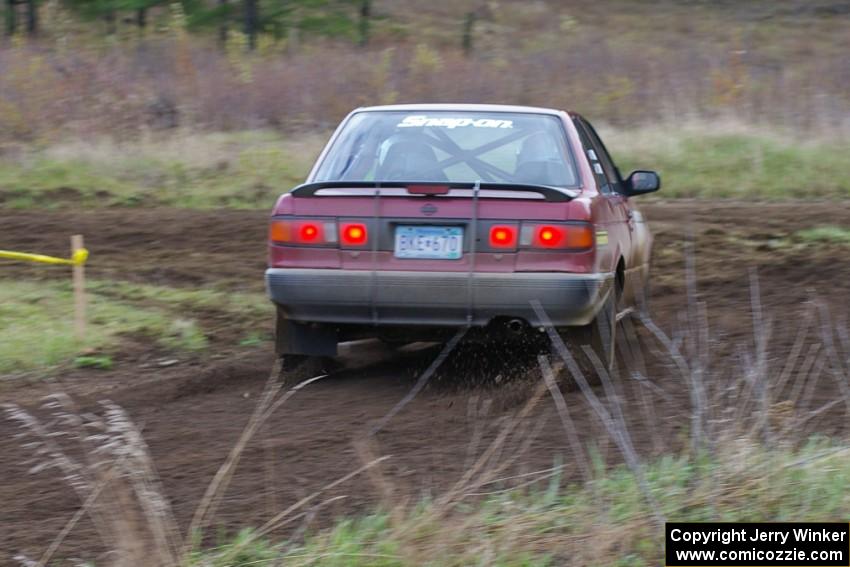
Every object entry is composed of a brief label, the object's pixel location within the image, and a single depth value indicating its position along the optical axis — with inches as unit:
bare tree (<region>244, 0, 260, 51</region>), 2173.7
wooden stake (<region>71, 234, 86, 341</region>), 610.5
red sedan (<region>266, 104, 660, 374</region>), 474.0
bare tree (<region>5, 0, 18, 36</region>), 2422.5
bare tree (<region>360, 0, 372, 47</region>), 2392.5
